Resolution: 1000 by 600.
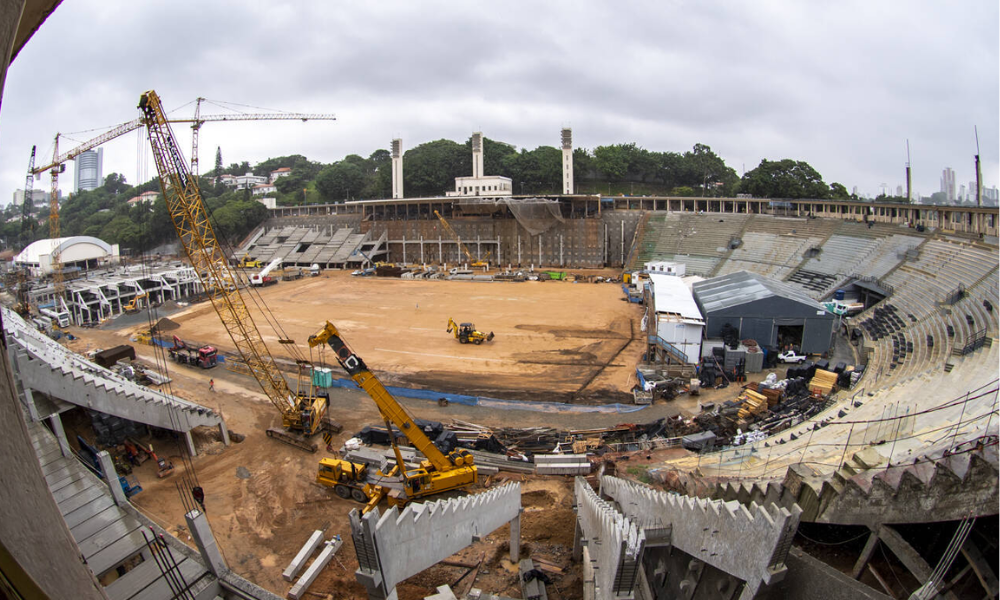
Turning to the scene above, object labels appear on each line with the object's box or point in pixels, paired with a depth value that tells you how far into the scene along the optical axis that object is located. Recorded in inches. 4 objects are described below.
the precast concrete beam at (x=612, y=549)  302.7
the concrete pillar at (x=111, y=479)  477.4
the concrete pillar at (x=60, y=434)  541.3
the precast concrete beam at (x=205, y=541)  387.9
